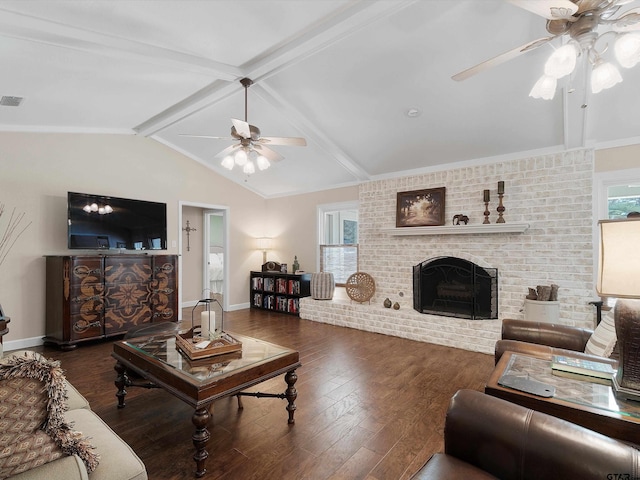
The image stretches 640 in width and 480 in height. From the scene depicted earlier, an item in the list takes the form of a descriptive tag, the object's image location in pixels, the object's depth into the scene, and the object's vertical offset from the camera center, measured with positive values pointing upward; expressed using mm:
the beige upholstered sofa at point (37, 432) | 872 -559
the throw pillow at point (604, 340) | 1847 -591
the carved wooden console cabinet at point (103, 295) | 3816 -687
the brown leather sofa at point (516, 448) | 941 -672
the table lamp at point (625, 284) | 1209 -159
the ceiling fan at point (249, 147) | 2916 +971
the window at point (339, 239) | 5824 +94
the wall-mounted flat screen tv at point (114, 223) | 4102 +298
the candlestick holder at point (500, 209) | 4055 +456
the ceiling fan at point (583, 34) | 1526 +1132
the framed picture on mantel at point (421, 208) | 4621 +558
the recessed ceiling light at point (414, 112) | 3601 +1548
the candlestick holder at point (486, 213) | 4145 +414
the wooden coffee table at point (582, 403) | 1204 -683
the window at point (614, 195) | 3504 +563
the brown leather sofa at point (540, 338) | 2039 -693
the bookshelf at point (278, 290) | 5898 -925
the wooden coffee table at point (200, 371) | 1715 -797
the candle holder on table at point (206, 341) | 2078 -703
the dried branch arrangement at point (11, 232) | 3773 +144
